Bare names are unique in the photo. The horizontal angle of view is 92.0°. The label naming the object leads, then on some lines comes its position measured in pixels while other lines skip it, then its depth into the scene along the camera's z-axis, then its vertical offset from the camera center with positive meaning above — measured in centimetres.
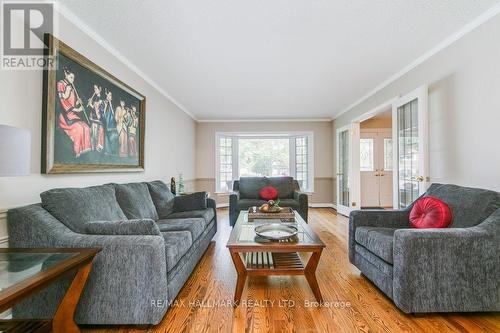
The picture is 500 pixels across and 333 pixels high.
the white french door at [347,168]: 477 +1
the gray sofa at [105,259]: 153 -59
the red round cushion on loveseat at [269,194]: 443 -47
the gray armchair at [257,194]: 406 -48
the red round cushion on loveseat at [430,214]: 190 -38
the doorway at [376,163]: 604 +14
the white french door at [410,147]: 263 +27
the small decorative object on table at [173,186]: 407 -30
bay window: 631 +30
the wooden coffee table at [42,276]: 99 -48
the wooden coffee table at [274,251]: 181 -67
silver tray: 196 -55
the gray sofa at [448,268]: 165 -69
